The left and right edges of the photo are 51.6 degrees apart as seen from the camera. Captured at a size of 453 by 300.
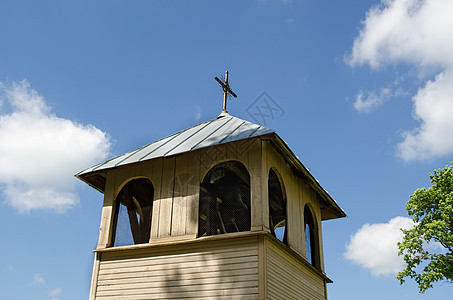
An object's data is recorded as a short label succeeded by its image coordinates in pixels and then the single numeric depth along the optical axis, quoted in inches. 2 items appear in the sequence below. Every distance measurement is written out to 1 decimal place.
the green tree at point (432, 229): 967.6
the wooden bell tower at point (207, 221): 383.2
